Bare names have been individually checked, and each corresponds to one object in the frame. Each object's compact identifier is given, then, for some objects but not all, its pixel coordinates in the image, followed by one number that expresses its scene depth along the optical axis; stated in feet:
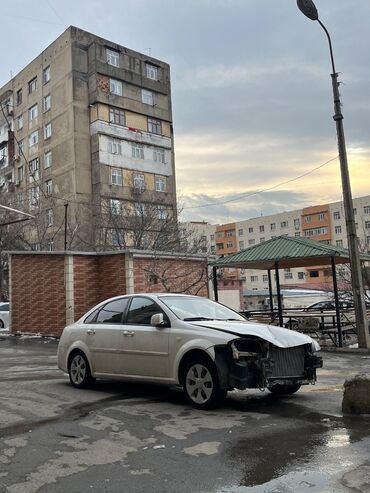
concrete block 22.44
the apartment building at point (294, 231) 323.98
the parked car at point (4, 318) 88.48
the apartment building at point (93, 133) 159.12
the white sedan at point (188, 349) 23.65
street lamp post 47.04
